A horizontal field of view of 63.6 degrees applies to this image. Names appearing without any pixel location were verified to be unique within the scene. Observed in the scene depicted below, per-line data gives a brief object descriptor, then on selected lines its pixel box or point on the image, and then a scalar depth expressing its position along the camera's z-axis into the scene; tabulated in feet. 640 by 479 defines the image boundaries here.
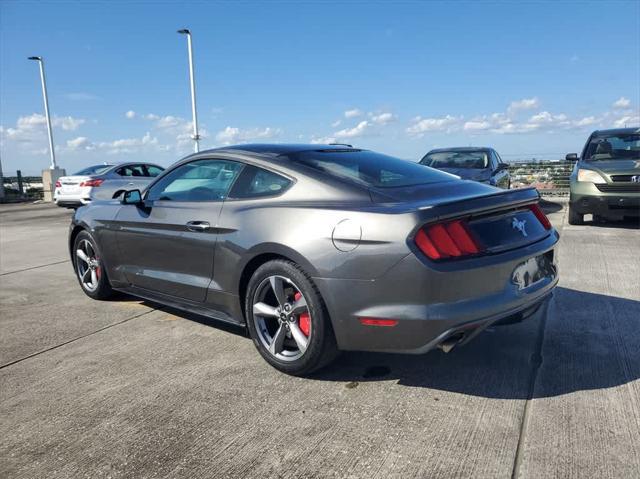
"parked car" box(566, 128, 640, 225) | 27.25
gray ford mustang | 8.79
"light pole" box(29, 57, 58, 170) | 84.91
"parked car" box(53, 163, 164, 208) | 44.47
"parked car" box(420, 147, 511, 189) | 31.42
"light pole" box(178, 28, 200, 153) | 80.44
